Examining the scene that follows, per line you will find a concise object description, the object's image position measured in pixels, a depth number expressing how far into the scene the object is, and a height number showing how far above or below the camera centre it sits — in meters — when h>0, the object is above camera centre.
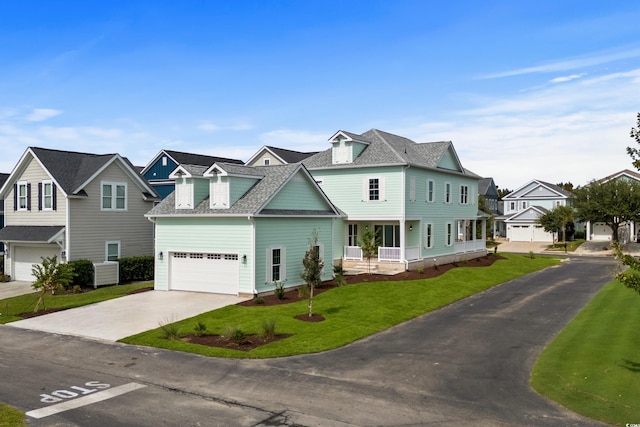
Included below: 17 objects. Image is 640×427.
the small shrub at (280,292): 25.27 -3.22
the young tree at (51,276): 23.50 -2.41
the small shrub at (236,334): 17.70 -3.66
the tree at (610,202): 55.12 +2.15
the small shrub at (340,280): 28.91 -3.09
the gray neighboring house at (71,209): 33.00 +0.82
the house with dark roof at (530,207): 71.19 +2.21
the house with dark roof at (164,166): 50.81 +5.32
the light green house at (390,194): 35.50 +1.96
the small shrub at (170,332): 18.70 -3.79
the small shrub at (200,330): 18.98 -3.74
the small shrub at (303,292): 26.12 -3.35
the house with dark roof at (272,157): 48.88 +6.00
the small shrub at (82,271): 31.16 -2.84
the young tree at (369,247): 32.75 -1.46
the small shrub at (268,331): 18.52 -3.68
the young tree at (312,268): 22.88 -1.91
